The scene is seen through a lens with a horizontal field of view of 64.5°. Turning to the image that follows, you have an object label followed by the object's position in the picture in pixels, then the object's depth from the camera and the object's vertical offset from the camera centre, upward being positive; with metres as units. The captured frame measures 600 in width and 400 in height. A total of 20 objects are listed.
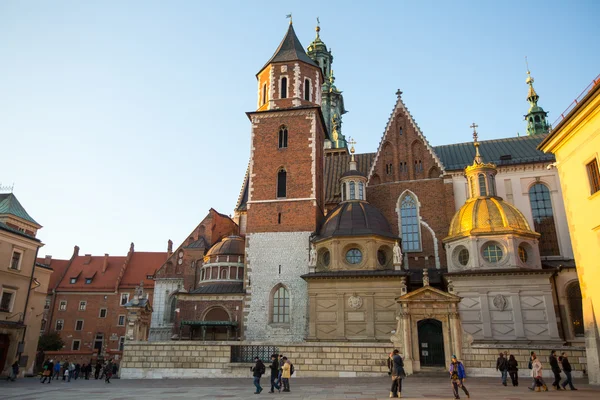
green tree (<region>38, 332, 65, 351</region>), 47.83 +0.79
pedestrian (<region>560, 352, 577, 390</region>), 16.46 -0.55
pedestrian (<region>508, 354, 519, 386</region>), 18.29 -0.58
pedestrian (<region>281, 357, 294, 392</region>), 17.20 -0.76
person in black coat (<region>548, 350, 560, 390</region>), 16.91 -0.53
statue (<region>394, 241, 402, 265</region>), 29.92 +5.89
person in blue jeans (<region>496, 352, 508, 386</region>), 18.33 -0.47
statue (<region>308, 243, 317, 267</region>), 30.69 +5.88
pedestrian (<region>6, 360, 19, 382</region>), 26.30 -1.21
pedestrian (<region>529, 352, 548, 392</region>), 16.17 -0.70
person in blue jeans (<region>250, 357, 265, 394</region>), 16.83 -0.75
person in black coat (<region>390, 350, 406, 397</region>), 14.16 -0.67
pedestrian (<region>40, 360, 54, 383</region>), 25.87 -1.07
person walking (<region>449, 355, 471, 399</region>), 13.96 -0.62
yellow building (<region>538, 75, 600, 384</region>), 17.81 +5.97
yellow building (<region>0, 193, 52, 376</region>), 29.59 +3.32
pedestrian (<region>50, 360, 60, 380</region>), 30.07 -1.06
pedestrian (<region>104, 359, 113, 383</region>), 24.38 -1.03
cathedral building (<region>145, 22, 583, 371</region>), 27.41 +6.66
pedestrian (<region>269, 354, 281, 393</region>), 17.42 -0.77
